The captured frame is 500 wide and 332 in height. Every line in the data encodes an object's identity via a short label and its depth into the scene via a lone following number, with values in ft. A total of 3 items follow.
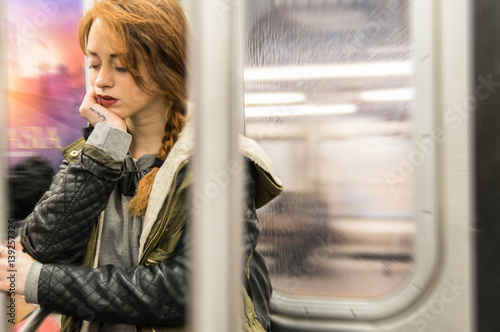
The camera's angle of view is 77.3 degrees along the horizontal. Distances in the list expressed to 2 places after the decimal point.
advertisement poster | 2.61
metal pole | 1.17
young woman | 2.27
